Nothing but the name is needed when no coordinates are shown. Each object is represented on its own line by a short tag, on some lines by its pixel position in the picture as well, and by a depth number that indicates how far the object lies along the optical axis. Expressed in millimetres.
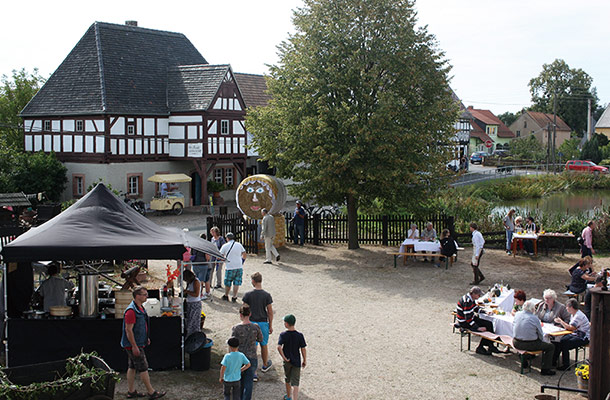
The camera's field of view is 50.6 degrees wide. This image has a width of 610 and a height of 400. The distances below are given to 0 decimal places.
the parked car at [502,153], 83862
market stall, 9969
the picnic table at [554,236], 21234
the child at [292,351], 9062
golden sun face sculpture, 22266
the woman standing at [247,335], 9117
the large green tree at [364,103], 20109
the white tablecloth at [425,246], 19578
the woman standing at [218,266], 16375
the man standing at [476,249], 16914
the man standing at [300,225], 23386
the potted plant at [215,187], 39188
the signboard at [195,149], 37125
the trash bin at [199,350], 10531
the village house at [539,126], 94938
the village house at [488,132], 90919
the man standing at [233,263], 14977
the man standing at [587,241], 18922
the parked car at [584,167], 60253
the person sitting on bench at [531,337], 10664
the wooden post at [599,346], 8555
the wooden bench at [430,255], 19219
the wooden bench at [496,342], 10719
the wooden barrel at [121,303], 10875
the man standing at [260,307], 10430
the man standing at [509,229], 21812
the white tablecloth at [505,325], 11312
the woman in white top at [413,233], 20372
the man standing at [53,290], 11086
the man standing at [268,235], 19688
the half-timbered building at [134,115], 34500
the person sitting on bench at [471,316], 11953
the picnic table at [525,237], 20625
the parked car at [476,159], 78688
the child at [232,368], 8391
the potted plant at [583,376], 9664
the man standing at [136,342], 9273
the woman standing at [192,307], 11180
